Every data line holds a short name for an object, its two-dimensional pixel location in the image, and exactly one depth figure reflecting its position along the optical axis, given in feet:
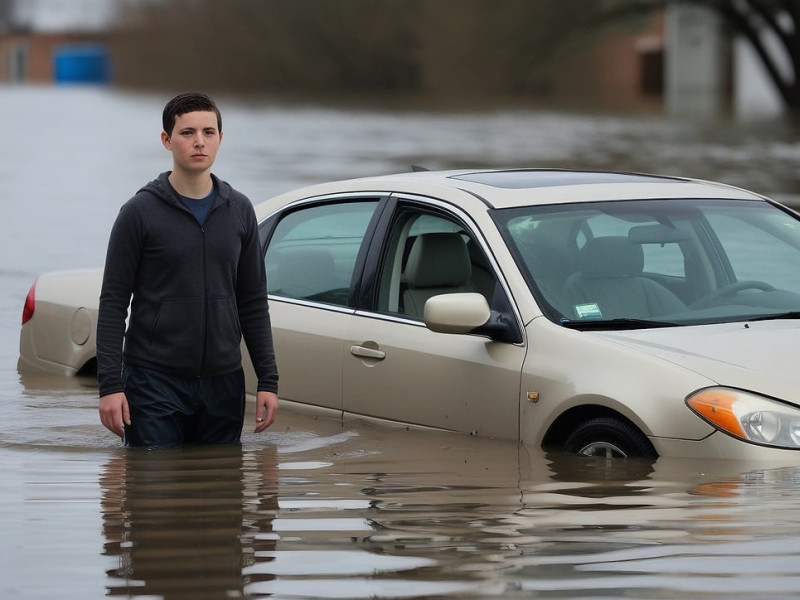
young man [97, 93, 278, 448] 39.75
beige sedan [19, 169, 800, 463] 40.34
